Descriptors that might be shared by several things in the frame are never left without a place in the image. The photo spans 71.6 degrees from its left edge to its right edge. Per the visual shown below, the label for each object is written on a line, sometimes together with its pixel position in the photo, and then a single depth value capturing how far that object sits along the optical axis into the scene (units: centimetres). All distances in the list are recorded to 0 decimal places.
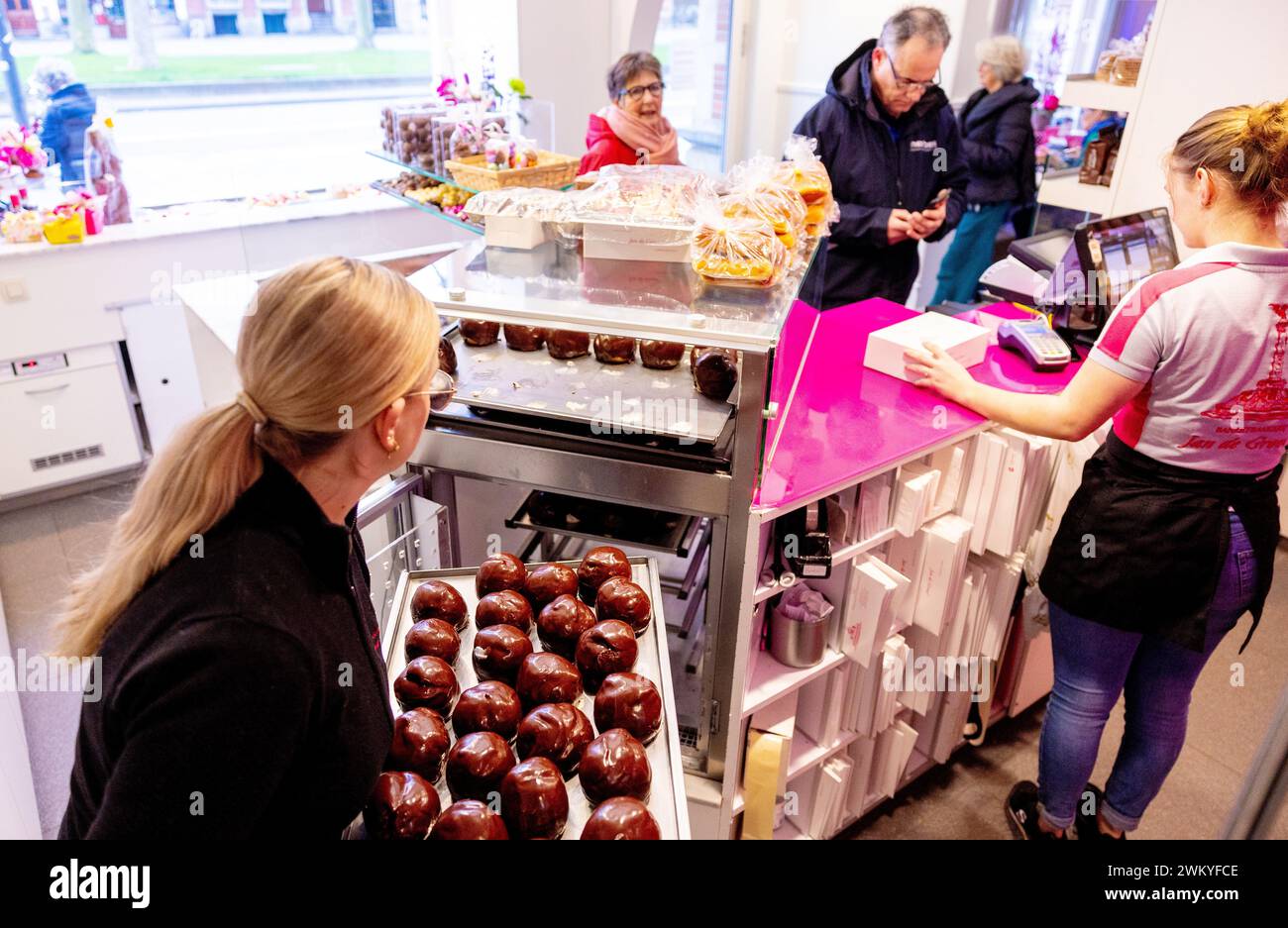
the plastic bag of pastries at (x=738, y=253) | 188
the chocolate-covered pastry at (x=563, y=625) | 165
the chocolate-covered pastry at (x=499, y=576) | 176
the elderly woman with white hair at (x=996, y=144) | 504
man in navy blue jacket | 340
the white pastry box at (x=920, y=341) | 249
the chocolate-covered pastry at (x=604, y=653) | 158
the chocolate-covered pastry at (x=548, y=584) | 175
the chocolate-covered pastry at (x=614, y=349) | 206
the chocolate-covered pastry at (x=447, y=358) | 200
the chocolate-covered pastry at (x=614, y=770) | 136
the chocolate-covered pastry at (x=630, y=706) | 149
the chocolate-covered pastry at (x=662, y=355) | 204
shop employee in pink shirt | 175
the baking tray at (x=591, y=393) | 186
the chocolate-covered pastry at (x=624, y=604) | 169
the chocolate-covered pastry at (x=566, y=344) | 207
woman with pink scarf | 388
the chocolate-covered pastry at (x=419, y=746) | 140
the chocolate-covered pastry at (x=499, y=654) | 159
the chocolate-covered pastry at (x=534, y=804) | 132
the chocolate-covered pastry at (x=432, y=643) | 161
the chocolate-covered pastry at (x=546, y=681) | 153
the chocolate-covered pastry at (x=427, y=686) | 152
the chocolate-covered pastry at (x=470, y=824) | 125
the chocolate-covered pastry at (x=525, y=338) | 212
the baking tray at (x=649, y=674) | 139
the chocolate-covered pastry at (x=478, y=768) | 137
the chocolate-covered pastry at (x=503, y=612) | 168
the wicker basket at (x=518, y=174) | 312
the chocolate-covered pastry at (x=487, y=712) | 148
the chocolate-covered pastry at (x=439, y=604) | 171
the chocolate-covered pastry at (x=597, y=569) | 179
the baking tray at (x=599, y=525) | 218
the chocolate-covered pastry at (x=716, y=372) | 192
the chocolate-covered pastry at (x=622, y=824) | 125
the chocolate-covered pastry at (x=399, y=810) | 128
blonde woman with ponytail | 99
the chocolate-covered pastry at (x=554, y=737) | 143
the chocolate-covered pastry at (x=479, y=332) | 213
